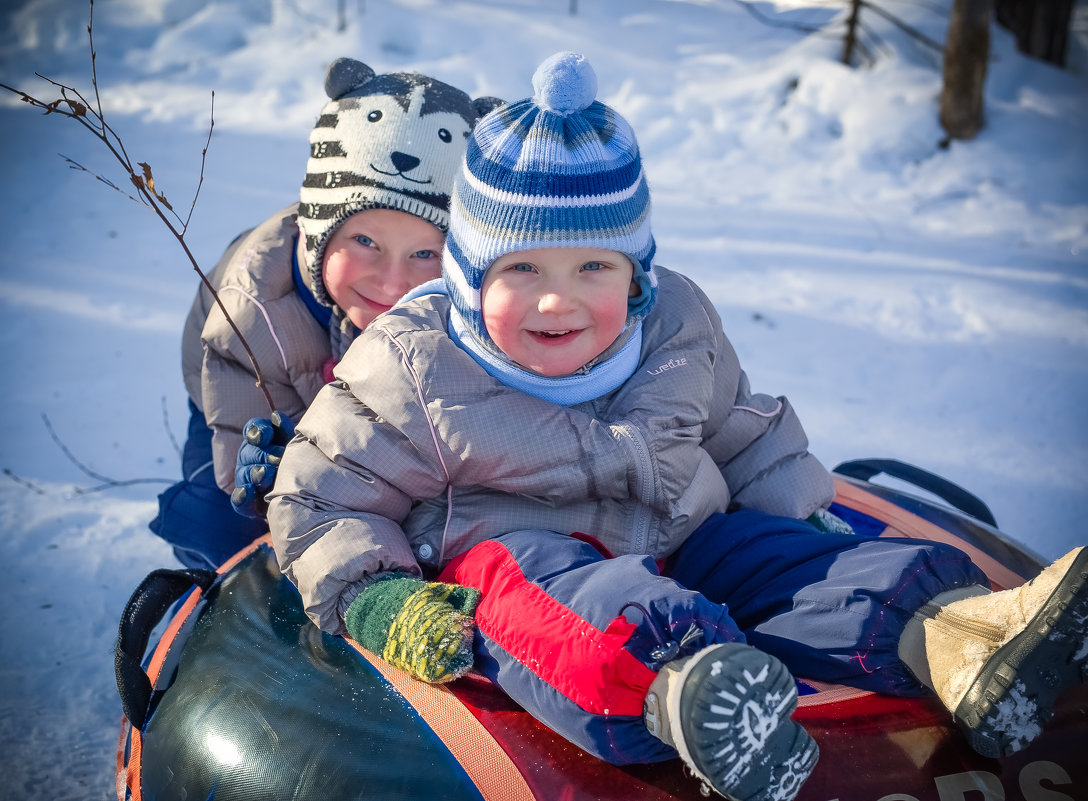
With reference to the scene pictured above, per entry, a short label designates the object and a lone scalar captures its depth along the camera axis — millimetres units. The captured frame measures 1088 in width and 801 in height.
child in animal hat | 2004
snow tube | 1260
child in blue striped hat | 1217
